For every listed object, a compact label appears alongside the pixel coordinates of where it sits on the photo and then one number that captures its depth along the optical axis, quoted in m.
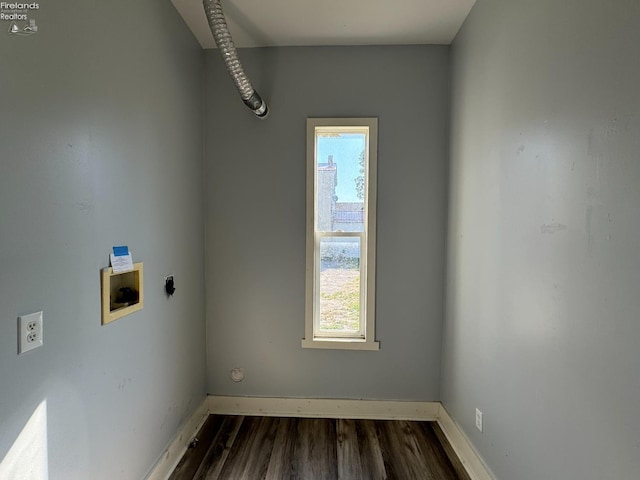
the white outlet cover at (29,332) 0.98
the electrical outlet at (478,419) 1.77
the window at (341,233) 2.37
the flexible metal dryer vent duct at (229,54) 1.74
